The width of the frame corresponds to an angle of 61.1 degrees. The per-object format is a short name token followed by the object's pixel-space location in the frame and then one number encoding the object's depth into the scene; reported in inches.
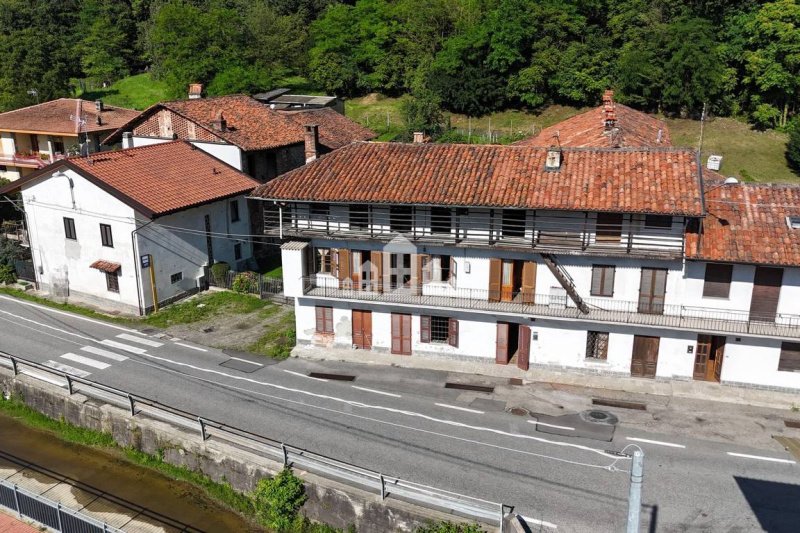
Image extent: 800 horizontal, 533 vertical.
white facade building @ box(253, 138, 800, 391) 1028.5
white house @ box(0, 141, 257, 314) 1364.4
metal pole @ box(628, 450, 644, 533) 481.1
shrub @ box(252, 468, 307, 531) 799.1
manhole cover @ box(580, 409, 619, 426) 980.6
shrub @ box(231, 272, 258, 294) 1476.4
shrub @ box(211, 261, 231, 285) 1486.2
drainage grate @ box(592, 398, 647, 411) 1021.2
